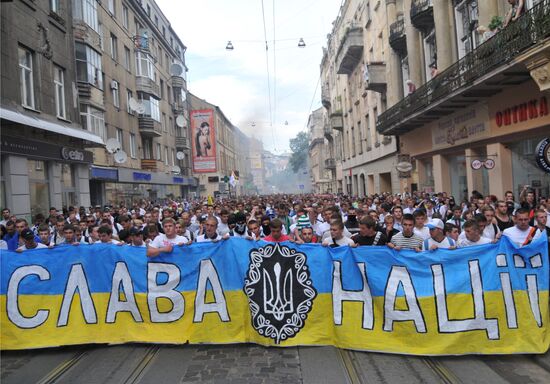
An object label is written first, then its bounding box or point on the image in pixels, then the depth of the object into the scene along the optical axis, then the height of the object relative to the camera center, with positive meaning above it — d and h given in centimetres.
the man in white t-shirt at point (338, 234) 657 -64
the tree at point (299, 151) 12130 +1135
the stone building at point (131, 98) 2558 +764
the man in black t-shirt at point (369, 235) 646 -67
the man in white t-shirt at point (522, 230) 646 -73
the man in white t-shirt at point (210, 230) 766 -54
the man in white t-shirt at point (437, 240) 627 -78
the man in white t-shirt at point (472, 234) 626 -72
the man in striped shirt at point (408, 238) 641 -74
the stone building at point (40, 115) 1463 +349
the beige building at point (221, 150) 5900 +829
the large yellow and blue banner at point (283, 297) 532 -129
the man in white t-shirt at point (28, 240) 731 -51
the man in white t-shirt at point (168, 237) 697 -59
